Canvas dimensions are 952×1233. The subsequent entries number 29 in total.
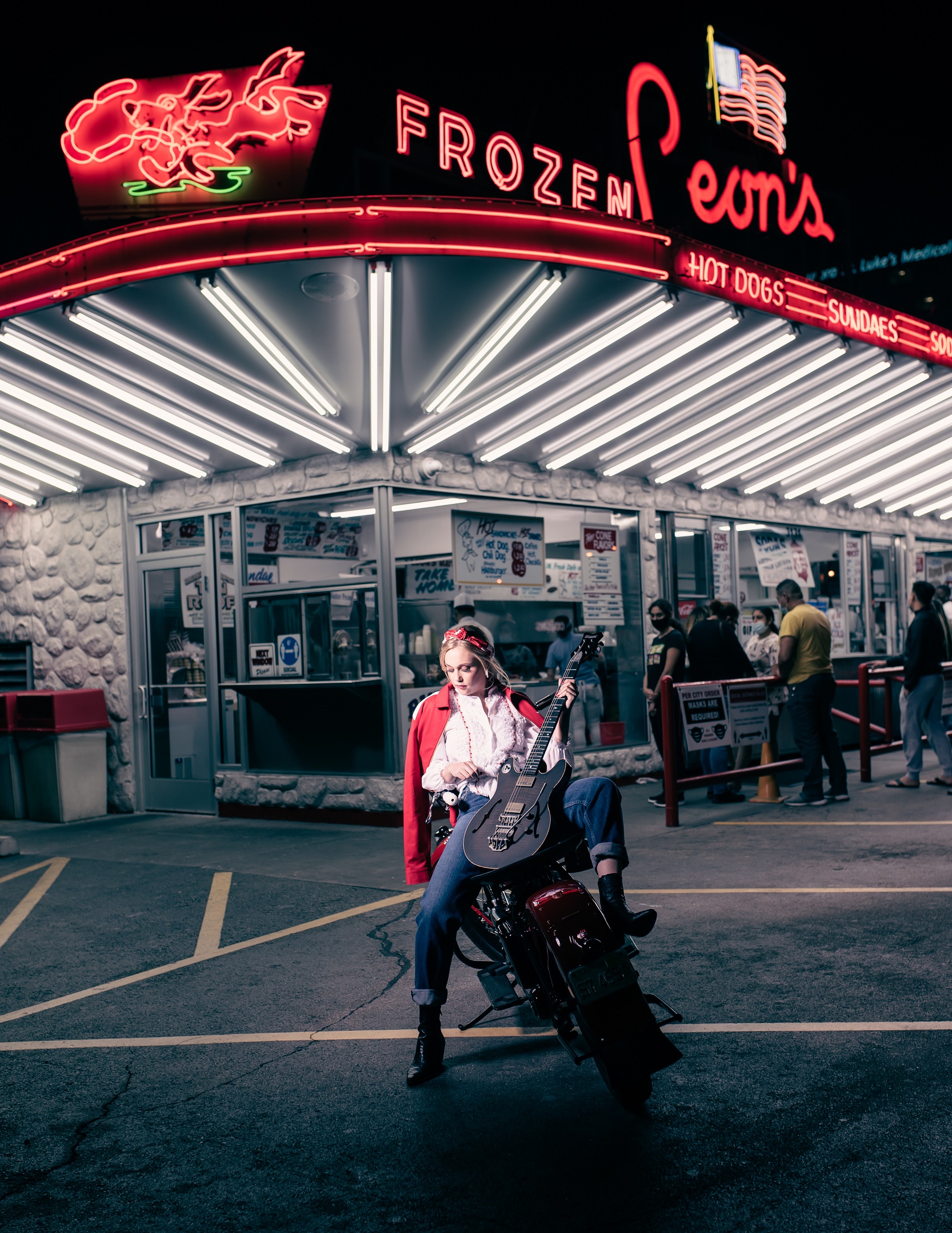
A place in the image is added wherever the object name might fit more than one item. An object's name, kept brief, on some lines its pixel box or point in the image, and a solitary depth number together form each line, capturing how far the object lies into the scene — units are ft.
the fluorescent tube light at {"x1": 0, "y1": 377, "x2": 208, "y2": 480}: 28.73
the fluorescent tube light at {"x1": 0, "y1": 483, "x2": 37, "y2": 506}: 37.81
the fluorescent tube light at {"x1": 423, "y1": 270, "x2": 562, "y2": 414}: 24.02
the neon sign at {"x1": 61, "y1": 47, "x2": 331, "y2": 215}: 25.63
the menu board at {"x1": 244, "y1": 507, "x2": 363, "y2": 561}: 33.50
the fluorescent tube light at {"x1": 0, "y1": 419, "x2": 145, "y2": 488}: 31.42
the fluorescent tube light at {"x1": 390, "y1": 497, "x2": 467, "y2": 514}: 32.48
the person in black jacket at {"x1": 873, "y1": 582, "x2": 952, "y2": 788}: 33.30
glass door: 35.83
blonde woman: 12.19
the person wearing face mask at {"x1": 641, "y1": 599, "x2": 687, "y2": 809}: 33.24
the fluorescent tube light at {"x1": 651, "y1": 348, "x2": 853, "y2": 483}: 32.96
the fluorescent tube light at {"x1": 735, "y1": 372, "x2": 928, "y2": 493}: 36.27
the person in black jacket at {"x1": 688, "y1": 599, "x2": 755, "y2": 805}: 33.55
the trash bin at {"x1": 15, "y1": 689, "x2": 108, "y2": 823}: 35.42
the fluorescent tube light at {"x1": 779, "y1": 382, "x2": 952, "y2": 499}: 38.78
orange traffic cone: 33.09
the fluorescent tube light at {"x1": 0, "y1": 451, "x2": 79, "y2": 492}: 34.60
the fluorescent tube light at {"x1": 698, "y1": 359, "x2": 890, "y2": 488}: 34.71
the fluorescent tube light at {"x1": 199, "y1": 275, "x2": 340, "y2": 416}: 23.16
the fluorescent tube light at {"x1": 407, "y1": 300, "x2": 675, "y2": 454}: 26.55
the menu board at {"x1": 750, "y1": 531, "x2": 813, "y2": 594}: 45.11
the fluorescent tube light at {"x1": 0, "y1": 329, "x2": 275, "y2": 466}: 25.79
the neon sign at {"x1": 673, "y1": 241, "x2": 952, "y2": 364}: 25.95
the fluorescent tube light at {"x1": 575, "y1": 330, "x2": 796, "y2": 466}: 30.45
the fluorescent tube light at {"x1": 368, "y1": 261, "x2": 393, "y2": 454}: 22.88
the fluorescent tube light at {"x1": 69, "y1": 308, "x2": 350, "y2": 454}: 24.48
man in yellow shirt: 31.30
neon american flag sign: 40.73
